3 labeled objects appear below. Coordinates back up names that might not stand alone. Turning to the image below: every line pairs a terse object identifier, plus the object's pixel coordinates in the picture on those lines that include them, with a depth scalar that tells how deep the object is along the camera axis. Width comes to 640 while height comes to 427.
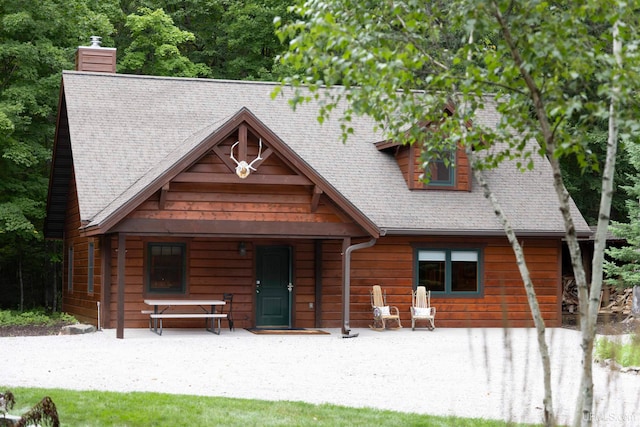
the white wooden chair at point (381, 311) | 21.00
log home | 18.55
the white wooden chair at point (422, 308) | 21.16
